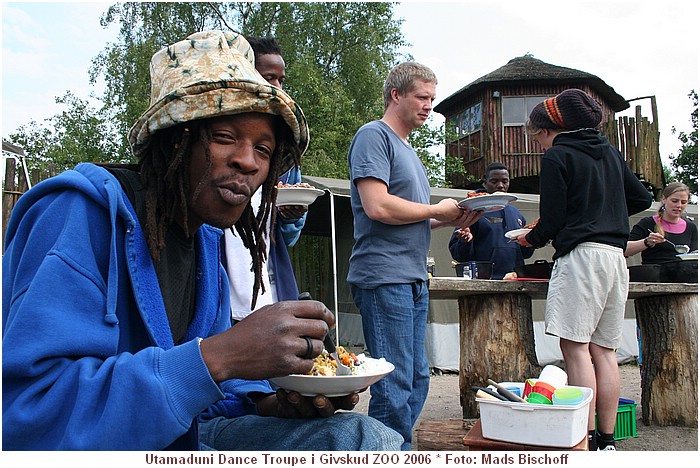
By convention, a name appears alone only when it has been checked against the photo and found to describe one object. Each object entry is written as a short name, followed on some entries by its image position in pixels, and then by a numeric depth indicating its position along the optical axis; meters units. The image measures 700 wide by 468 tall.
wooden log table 4.09
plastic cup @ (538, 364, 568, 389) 2.33
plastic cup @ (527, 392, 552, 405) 2.17
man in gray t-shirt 2.76
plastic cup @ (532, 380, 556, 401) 2.21
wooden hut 17.84
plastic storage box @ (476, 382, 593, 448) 2.10
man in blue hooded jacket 1.01
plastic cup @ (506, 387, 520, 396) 2.43
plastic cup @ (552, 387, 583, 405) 2.17
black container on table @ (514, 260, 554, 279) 4.08
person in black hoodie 3.19
